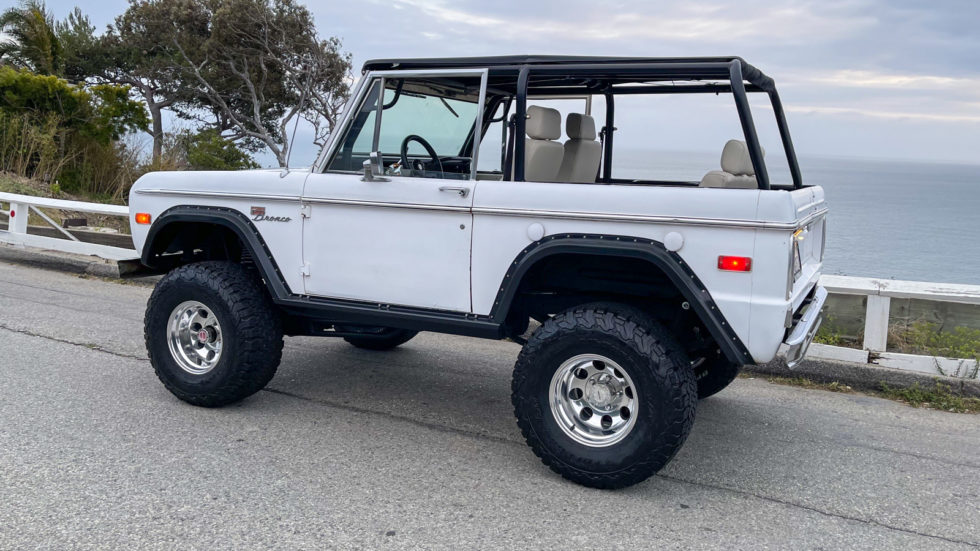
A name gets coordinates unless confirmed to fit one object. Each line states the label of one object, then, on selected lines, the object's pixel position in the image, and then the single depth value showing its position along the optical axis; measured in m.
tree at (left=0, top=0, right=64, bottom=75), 27.39
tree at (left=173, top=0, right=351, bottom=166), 31.39
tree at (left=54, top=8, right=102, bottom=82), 34.41
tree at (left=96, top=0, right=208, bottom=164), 33.06
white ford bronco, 3.98
